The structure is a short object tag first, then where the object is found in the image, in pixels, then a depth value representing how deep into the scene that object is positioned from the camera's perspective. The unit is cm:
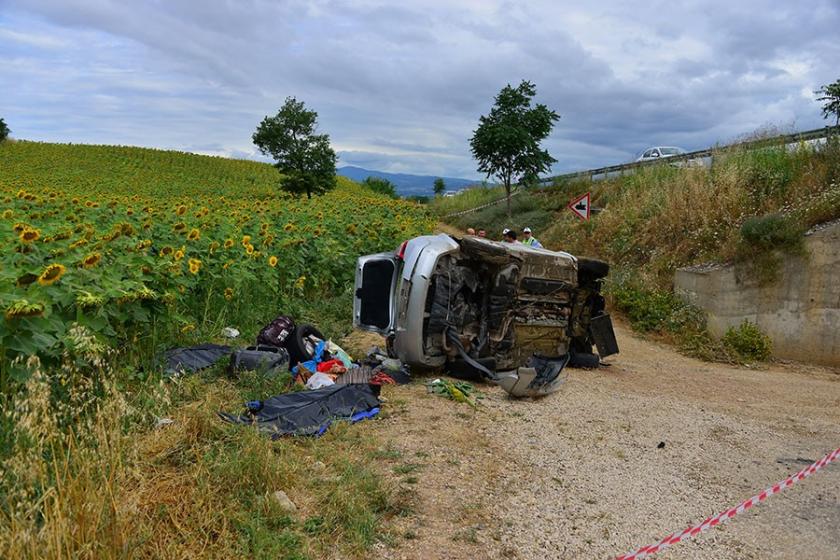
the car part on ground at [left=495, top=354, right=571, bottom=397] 707
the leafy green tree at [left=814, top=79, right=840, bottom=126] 1705
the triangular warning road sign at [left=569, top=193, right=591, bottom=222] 1864
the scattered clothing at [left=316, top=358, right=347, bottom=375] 716
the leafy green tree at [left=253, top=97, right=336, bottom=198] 4300
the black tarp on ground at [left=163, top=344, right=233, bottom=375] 638
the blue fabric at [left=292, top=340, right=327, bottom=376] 718
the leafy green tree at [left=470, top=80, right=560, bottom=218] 2511
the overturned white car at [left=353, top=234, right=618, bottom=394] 751
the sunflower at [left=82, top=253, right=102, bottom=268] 488
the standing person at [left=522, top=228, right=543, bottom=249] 1204
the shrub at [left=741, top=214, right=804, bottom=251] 1172
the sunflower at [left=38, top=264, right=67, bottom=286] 405
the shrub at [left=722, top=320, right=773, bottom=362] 1161
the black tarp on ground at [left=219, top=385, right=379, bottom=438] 538
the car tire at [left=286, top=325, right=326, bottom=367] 745
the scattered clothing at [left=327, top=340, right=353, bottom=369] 760
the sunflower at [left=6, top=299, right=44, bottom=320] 371
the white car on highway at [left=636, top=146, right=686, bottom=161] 3091
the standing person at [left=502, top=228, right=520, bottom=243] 1162
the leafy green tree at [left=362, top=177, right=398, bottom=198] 8169
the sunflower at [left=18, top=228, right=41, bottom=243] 482
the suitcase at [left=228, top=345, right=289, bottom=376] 664
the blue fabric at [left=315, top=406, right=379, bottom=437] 589
